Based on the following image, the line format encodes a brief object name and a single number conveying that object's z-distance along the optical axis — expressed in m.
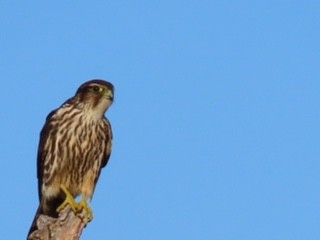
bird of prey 18.00
